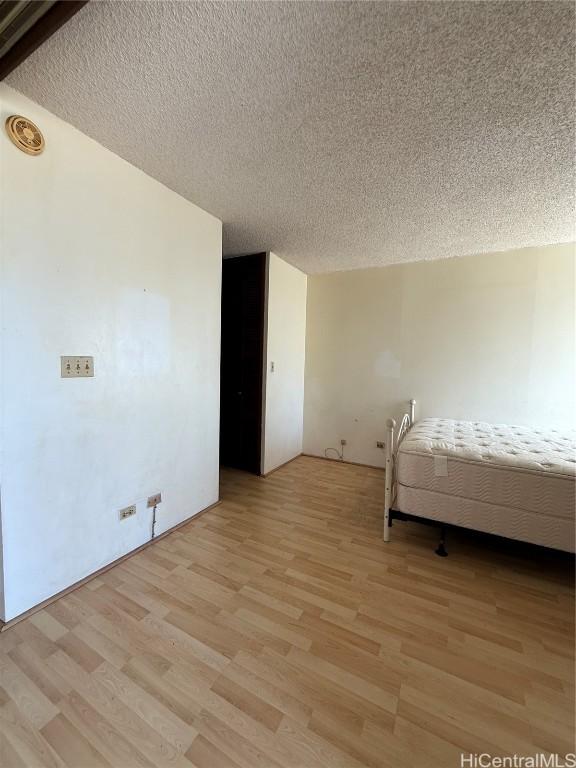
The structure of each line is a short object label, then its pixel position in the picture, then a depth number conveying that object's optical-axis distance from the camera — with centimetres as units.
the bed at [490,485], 168
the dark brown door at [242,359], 327
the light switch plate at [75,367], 152
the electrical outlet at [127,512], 185
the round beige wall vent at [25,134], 129
